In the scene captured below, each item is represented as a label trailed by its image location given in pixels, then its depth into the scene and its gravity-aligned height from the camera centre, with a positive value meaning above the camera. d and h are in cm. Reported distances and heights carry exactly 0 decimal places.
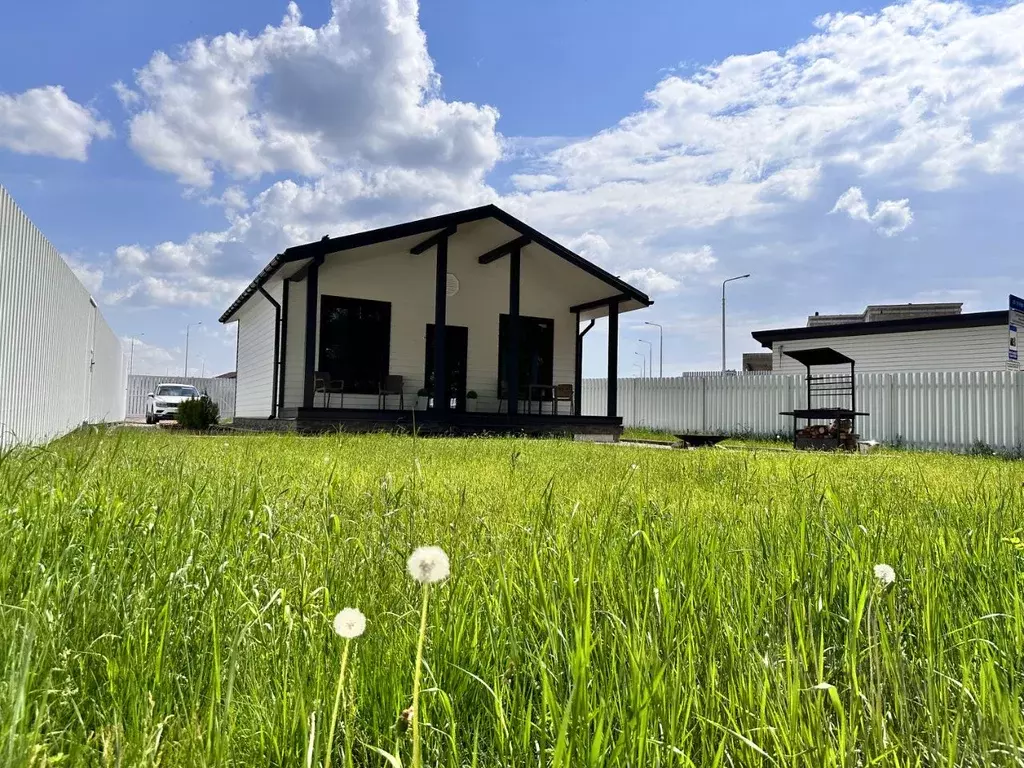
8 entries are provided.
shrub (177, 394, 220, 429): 1588 -24
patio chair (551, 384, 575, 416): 1534 +47
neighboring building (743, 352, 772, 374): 5461 +473
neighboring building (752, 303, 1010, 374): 2044 +271
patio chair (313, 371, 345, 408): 1347 +46
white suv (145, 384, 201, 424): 2517 +17
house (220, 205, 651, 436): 1356 +200
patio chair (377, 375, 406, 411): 1423 +49
